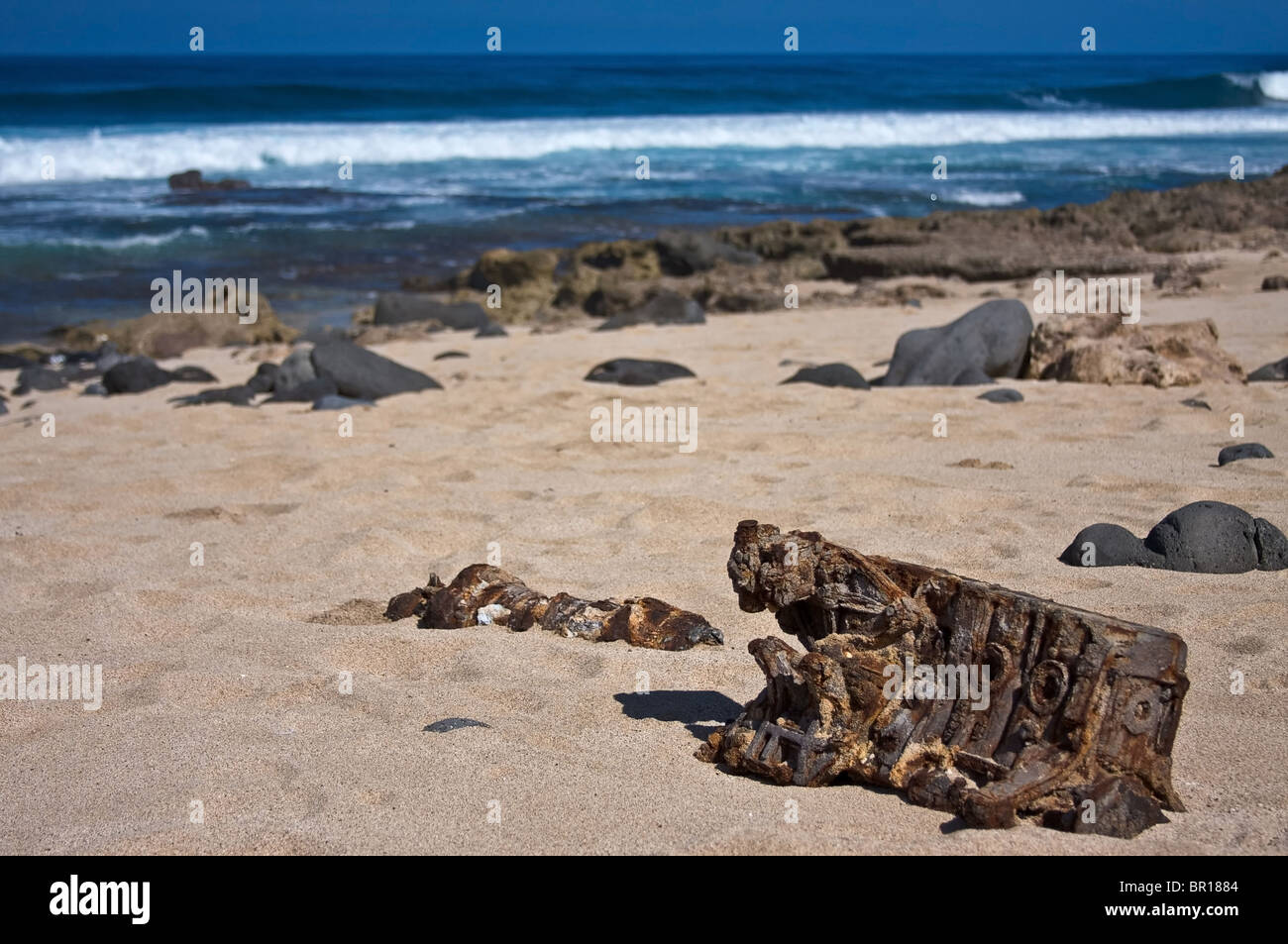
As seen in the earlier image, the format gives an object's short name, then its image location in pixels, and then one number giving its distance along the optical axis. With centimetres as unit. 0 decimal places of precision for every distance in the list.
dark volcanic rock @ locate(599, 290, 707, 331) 1090
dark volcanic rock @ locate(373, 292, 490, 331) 1138
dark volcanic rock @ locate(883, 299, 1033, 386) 766
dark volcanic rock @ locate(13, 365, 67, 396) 886
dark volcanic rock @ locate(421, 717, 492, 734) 308
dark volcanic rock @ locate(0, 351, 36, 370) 984
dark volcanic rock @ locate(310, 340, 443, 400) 786
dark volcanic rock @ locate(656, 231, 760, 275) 1456
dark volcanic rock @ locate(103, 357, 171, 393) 854
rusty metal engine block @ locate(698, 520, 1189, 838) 245
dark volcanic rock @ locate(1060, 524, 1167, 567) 416
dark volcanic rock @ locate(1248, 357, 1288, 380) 729
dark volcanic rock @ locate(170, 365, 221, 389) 884
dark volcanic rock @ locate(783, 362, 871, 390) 767
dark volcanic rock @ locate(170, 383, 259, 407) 777
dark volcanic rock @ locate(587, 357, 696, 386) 798
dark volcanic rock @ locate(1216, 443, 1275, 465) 549
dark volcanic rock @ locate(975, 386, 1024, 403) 704
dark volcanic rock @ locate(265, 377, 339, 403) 775
